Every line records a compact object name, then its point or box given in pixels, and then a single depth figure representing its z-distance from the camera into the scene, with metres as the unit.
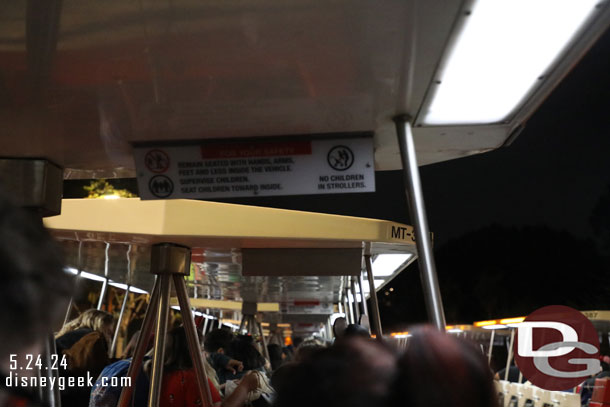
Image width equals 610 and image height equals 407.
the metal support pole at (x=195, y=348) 4.46
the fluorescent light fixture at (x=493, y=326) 16.92
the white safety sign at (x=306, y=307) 21.71
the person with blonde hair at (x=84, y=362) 4.70
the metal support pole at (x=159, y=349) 4.43
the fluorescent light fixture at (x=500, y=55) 2.11
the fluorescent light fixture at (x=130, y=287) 12.72
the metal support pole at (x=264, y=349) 16.71
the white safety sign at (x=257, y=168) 3.41
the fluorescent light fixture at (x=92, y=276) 10.62
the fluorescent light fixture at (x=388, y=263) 9.53
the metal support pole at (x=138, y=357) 4.46
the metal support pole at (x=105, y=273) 7.56
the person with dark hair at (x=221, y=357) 7.14
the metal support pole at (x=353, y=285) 13.44
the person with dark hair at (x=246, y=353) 8.03
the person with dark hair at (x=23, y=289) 0.86
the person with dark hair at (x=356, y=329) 4.95
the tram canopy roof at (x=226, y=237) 5.76
